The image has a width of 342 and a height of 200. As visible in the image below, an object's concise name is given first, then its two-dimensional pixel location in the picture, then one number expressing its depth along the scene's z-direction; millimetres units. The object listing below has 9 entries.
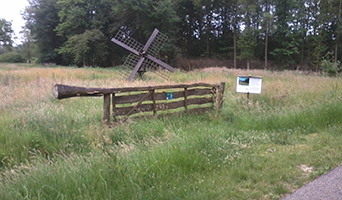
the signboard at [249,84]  9250
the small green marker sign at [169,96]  8406
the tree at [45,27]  50844
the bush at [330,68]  21717
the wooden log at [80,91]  6305
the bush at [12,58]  60750
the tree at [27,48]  61075
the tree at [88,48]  38562
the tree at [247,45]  42219
